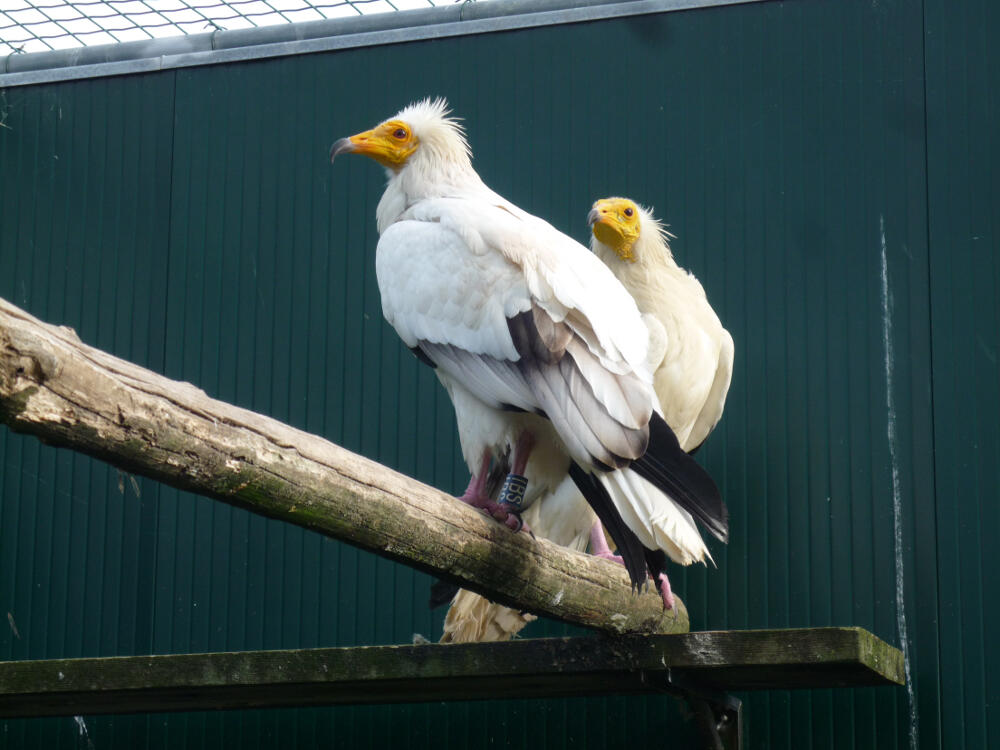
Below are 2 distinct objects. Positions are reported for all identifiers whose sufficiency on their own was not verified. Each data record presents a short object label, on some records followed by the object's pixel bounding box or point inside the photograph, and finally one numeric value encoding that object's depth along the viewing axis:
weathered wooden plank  4.06
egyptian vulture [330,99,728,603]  3.68
